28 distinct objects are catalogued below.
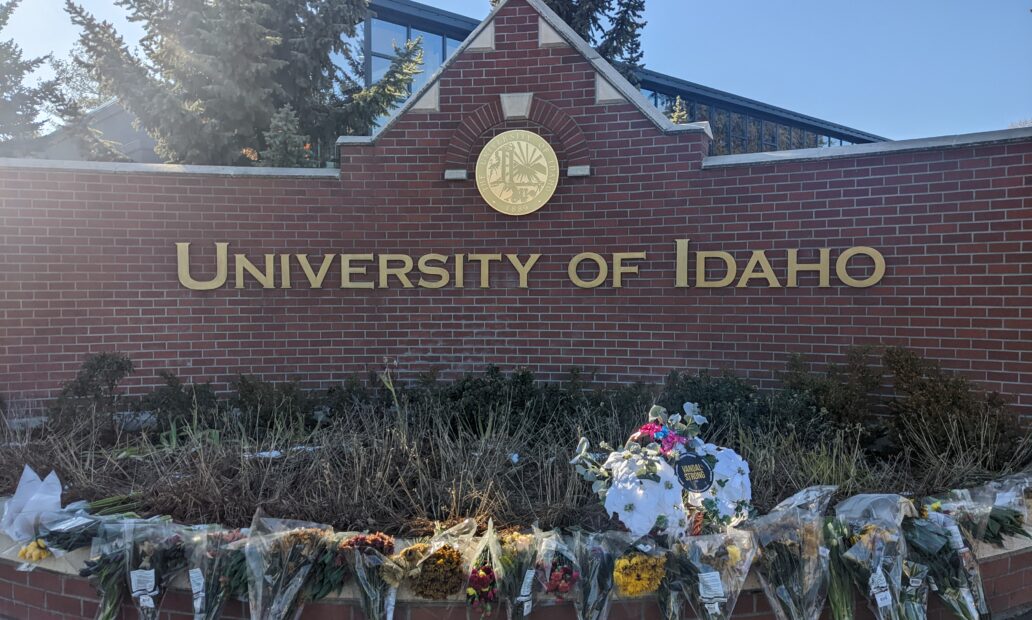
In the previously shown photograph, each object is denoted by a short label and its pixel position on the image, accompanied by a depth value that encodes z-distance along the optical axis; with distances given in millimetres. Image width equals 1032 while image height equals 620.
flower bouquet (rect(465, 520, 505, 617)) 3107
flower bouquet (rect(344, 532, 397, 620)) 3143
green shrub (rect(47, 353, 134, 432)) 5523
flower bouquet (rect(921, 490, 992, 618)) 3291
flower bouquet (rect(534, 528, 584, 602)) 3109
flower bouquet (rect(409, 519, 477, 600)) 3141
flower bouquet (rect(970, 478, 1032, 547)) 3695
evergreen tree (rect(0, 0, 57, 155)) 13742
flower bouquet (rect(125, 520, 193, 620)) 3188
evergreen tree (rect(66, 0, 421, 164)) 9422
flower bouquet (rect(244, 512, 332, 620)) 3084
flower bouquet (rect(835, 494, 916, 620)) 3098
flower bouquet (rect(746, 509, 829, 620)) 3121
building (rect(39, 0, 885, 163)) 17248
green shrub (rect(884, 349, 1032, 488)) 4480
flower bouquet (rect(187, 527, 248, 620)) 3182
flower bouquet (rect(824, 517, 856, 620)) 3186
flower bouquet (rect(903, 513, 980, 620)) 3236
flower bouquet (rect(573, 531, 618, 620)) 3094
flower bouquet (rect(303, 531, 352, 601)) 3191
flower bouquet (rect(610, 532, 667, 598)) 3053
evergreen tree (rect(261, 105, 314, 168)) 9273
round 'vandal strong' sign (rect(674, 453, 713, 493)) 3254
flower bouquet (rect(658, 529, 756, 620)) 3086
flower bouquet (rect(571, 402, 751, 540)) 3109
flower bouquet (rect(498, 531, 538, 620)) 3090
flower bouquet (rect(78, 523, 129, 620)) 3232
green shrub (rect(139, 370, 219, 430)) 5949
